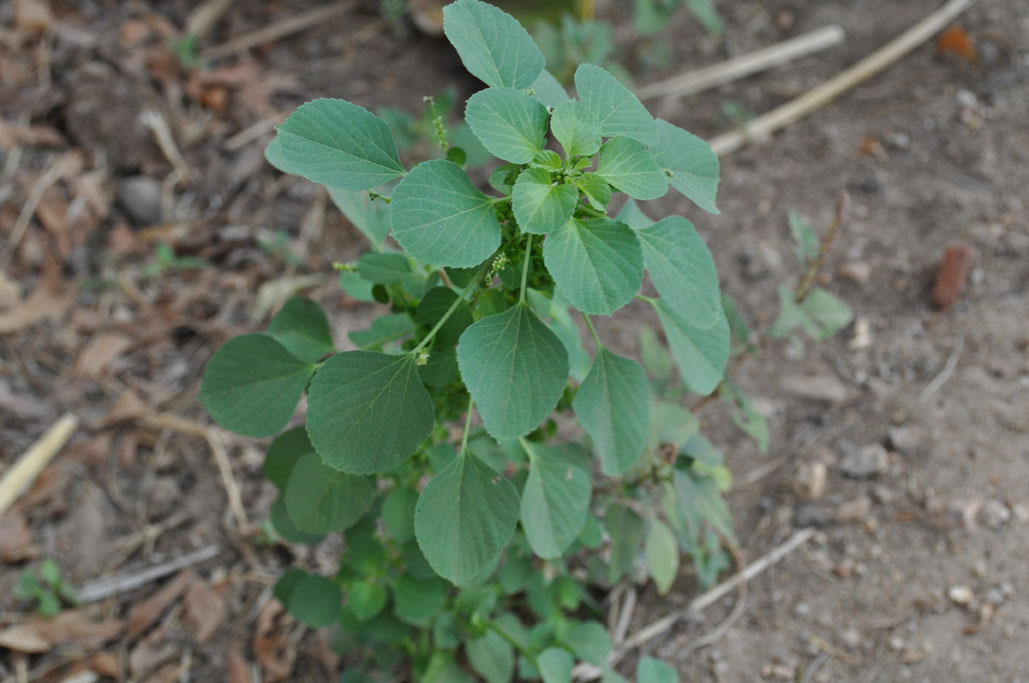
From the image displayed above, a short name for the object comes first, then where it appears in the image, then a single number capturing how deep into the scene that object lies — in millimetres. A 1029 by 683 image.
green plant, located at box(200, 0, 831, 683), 1098
